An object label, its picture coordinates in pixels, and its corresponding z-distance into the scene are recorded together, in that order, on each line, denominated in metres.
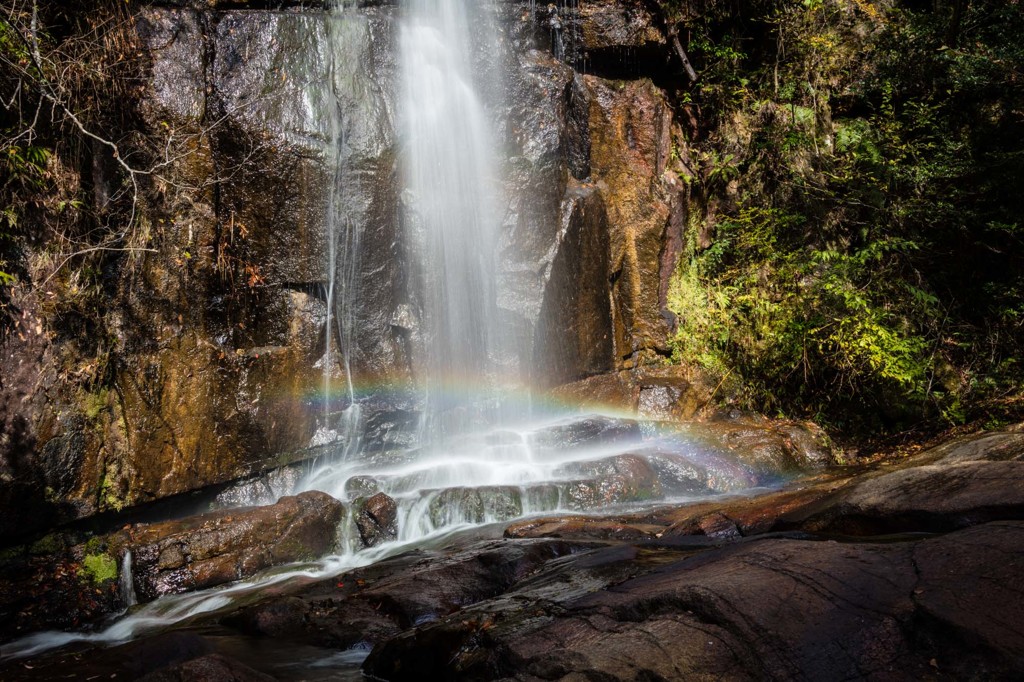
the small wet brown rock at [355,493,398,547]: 6.65
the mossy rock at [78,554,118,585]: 5.87
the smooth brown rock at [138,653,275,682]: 3.19
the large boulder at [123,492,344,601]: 6.00
